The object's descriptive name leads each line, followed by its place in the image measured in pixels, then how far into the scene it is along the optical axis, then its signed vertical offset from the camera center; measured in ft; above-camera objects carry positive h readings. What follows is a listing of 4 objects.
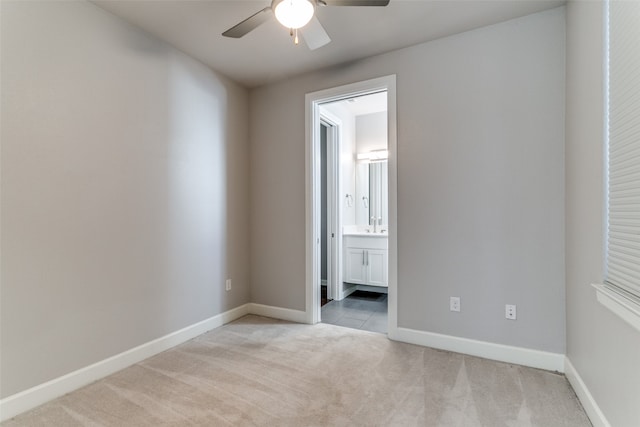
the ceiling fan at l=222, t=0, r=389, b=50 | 5.24 +3.61
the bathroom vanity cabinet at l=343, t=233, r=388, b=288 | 13.26 -2.30
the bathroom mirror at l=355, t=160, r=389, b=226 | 14.84 +0.83
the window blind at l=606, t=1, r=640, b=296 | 3.96 +0.86
